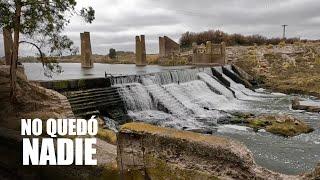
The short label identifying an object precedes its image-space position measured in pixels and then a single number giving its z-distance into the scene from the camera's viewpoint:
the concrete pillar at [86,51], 22.12
